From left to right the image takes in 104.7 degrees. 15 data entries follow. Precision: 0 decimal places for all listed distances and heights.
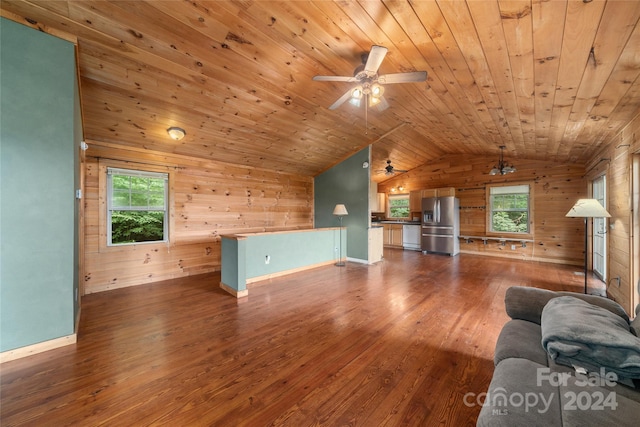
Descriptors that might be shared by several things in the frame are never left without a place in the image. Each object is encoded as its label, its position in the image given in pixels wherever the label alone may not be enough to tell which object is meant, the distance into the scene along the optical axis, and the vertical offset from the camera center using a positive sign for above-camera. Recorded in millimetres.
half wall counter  3682 -748
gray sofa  880 -708
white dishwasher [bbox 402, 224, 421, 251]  7871 -754
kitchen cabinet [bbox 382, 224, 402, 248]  8258 -737
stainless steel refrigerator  7047 -349
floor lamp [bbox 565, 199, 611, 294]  2975 +45
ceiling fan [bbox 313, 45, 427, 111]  2209 +1358
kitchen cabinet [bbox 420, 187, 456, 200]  7238 +635
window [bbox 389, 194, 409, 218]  8653 +267
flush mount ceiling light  3855 +1284
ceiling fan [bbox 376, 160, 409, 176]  6759 +1221
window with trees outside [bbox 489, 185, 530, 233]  6504 +109
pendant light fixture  5652 +1026
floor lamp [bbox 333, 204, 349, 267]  5594 +80
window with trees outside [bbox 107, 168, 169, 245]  4066 +135
